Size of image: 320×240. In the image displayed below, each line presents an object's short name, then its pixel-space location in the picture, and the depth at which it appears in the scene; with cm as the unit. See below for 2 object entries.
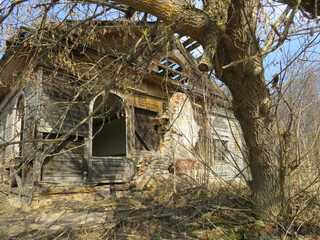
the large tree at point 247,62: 257
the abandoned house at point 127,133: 566
